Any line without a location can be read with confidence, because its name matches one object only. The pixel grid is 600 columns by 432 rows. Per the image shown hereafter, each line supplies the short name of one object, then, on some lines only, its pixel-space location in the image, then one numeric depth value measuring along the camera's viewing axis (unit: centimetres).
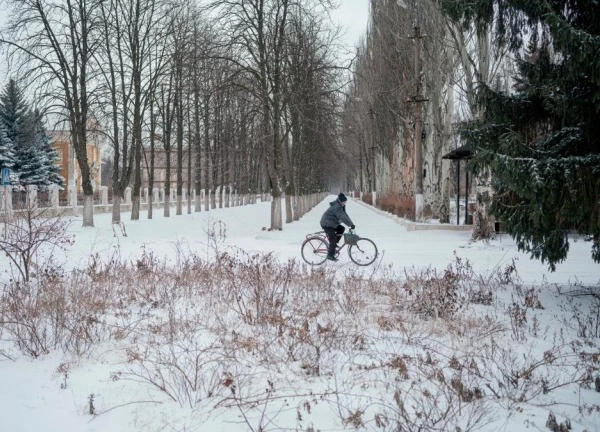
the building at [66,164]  5031
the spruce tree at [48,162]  4109
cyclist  1034
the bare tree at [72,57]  1808
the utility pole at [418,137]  1850
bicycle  1038
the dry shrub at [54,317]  487
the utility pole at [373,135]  3283
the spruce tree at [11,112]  3969
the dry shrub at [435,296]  596
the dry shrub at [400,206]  2105
